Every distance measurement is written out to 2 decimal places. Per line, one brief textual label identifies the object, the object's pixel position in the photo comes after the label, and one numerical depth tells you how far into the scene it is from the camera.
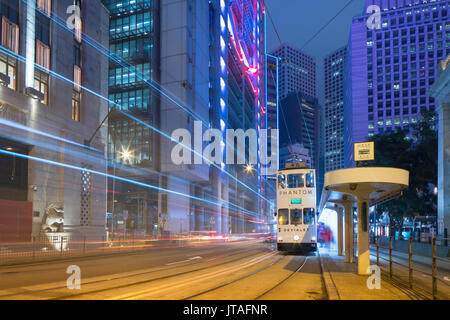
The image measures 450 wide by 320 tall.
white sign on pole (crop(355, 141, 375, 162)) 13.51
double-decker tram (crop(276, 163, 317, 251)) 25.12
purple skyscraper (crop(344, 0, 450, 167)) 133.50
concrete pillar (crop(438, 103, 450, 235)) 32.73
